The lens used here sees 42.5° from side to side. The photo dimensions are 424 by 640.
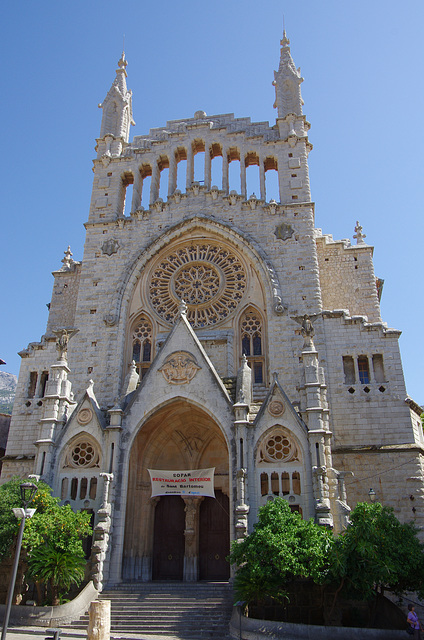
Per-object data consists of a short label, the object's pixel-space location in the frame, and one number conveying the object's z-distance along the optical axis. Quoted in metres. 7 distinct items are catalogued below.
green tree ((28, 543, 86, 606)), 15.94
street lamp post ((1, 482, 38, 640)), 12.10
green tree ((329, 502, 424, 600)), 14.12
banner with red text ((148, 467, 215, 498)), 19.44
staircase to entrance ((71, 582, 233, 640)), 15.00
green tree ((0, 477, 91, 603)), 16.06
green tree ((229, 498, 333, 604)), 14.36
